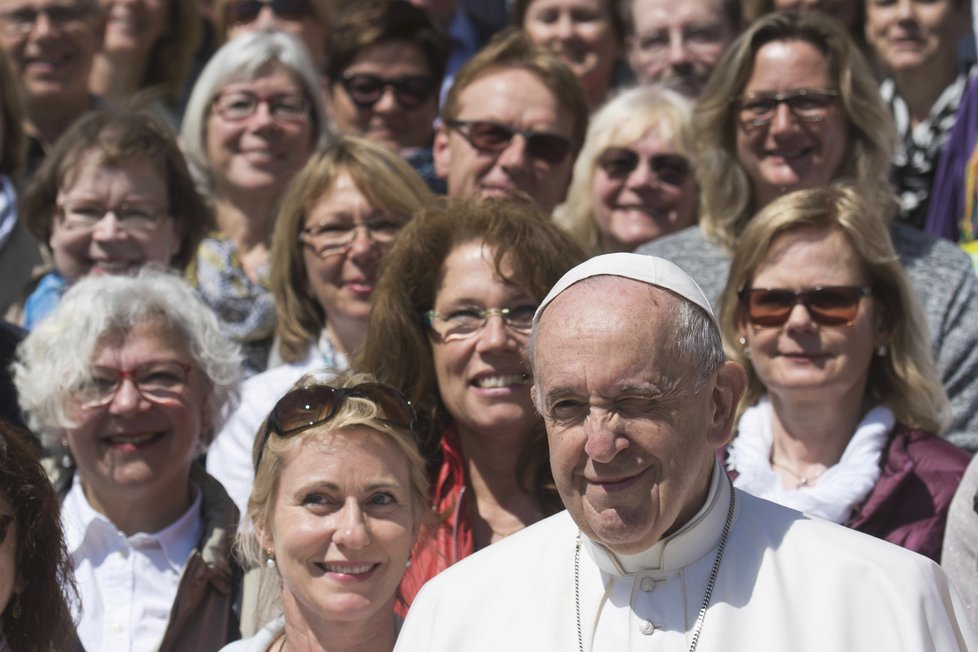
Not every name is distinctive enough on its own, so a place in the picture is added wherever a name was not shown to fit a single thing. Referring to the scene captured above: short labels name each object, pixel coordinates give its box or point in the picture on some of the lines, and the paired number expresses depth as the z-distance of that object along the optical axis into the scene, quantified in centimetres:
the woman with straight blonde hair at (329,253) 1134
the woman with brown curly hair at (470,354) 948
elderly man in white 664
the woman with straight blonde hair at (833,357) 968
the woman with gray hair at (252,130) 1348
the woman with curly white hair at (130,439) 983
